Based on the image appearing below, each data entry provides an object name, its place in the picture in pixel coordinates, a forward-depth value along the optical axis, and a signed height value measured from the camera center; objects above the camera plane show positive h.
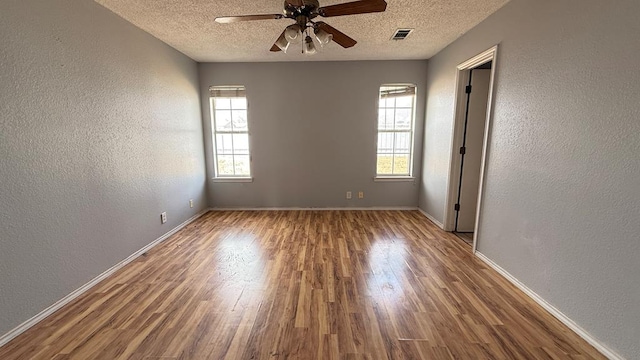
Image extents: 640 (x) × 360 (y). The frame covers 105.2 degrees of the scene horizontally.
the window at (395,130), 4.33 +0.17
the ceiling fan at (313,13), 1.70 +0.92
